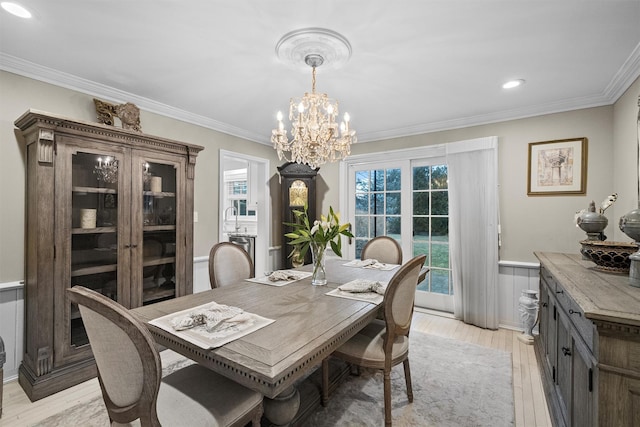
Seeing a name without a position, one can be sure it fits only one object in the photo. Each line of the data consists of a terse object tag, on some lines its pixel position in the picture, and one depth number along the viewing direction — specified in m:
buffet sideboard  1.00
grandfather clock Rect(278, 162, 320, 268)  4.39
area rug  1.81
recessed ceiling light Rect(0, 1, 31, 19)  1.57
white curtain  3.26
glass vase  2.09
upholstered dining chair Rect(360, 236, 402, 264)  3.06
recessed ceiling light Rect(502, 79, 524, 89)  2.49
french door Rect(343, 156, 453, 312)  3.73
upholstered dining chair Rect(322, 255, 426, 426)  1.65
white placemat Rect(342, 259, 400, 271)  2.70
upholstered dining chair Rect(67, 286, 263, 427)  0.98
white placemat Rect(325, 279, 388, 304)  1.75
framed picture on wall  2.90
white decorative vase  2.90
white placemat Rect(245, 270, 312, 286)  2.18
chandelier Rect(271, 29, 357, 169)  2.13
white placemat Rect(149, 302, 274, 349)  1.19
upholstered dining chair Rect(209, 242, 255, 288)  2.40
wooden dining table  1.05
